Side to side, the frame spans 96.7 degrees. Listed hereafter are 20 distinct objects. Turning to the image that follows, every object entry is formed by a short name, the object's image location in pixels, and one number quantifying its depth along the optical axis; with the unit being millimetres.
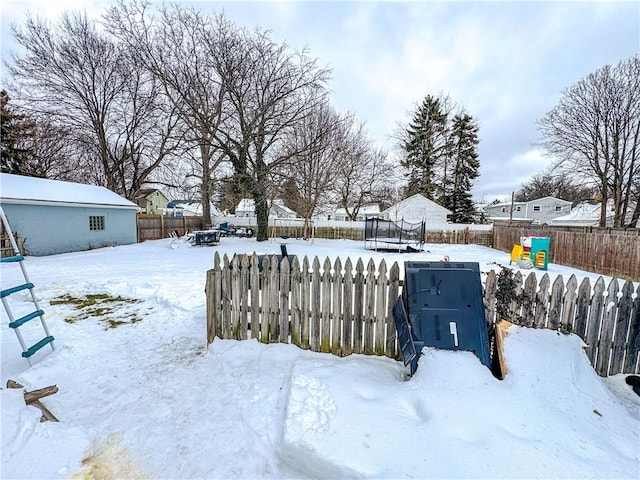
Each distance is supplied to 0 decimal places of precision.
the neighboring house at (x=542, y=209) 37375
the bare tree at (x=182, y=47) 14109
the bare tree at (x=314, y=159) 16766
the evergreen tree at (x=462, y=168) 29953
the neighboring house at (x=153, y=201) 42591
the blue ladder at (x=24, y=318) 2744
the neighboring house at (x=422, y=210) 25922
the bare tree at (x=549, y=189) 20828
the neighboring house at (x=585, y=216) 24194
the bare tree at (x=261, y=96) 15078
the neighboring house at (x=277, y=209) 42469
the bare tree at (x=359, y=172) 20641
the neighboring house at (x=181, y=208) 39550
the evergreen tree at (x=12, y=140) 18578
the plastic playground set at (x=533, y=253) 10008
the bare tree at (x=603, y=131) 16609
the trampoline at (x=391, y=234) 15883
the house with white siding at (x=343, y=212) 43969
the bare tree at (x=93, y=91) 15742
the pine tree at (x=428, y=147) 30828
